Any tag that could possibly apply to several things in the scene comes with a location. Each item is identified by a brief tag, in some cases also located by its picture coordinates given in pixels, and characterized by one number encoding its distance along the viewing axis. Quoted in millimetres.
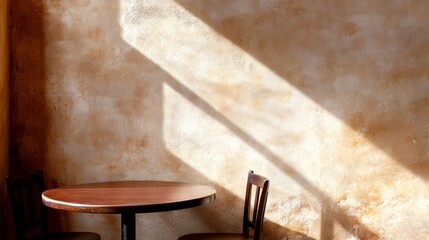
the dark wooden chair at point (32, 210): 3942
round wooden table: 3361
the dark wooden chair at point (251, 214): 3971
